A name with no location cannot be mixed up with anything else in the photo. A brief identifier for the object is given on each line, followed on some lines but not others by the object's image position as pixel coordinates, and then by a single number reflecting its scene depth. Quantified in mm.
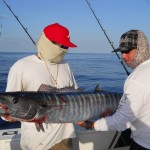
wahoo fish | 1813
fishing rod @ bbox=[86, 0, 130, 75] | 3953
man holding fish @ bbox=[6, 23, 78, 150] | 2055
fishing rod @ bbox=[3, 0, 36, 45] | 3023
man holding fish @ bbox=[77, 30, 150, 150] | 1750
